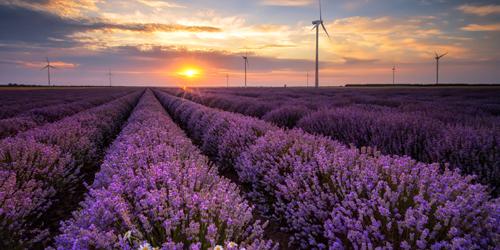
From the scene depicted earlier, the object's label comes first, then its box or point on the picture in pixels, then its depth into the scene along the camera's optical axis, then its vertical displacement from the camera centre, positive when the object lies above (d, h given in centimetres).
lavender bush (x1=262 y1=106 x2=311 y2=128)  950 -58
